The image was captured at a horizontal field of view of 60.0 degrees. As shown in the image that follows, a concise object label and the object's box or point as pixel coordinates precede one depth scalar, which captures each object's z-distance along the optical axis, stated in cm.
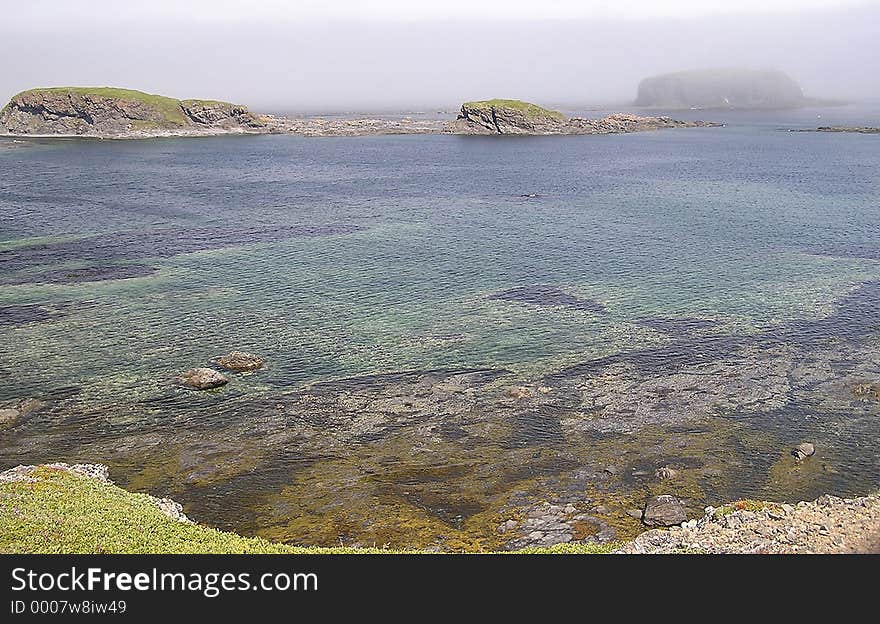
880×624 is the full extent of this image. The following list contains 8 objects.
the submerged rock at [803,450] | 4538
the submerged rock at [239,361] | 5728
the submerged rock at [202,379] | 5394
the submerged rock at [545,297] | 7419
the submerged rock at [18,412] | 4872
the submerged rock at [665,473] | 4325
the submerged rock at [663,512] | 3834
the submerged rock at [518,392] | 5369
